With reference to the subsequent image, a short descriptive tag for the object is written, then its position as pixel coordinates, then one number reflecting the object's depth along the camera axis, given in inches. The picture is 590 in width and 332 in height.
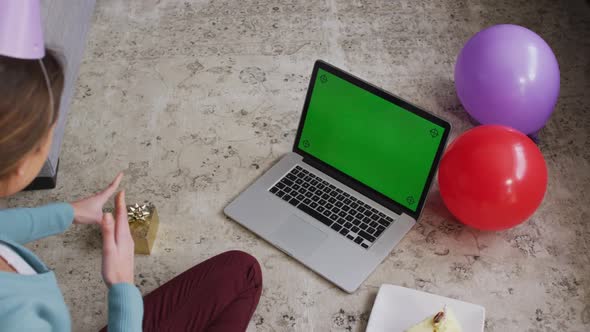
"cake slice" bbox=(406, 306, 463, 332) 57.8
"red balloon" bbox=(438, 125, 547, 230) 63.1
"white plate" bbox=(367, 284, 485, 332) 61.7
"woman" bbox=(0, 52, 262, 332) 38.2
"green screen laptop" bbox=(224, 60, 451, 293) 65.1
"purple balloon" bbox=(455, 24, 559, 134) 72.2
